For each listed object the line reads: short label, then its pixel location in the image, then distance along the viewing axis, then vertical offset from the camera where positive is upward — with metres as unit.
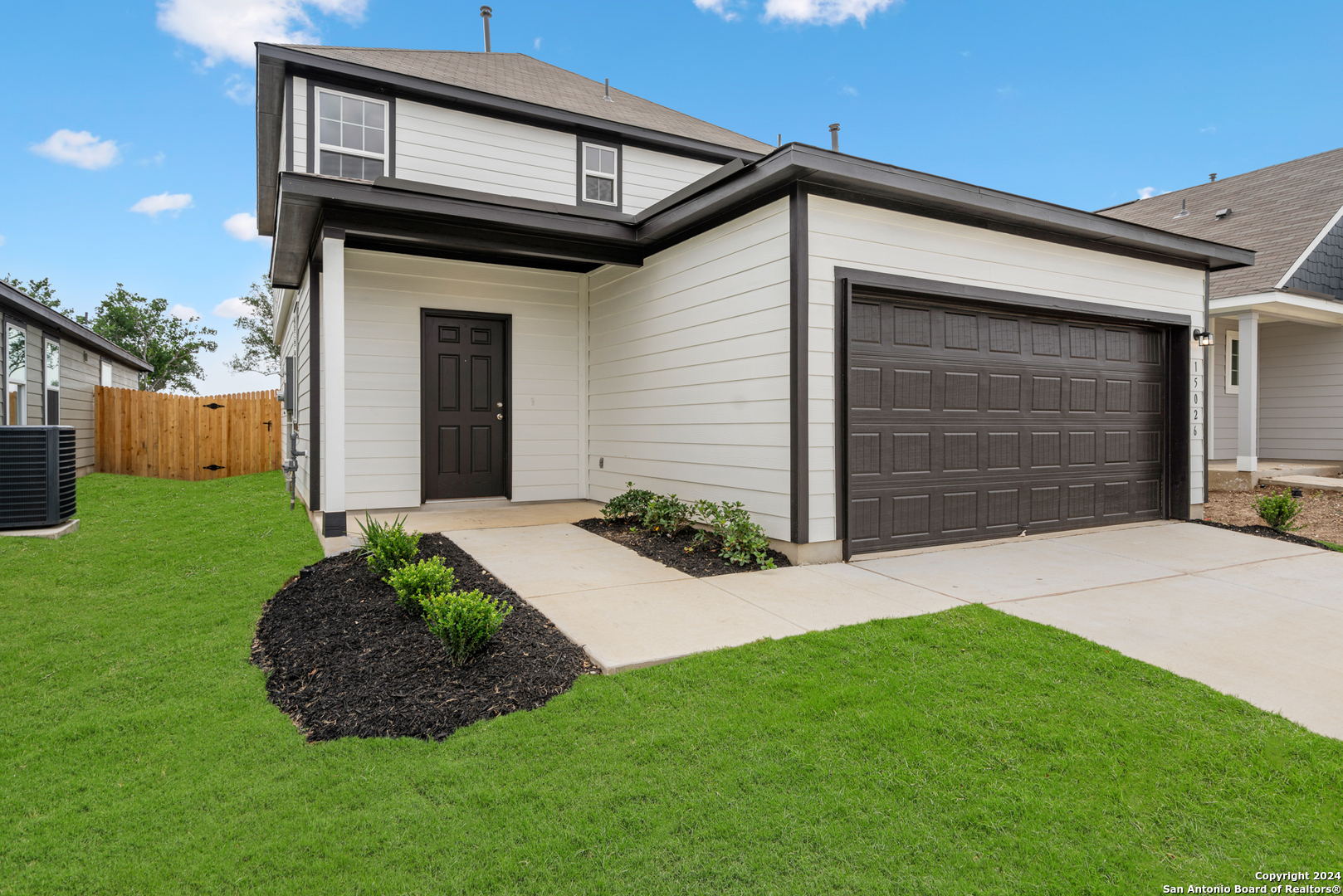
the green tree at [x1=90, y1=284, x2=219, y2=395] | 29.06 +4.61
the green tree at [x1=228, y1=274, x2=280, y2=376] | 26.67 +4.18
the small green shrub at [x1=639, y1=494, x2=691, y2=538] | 6.03 -0.71
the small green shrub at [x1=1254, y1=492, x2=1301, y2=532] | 6.92 -0.77
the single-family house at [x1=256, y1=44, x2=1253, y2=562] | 5.31 +1.11
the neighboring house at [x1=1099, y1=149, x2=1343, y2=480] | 10.10 +1.94
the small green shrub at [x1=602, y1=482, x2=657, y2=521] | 6.58 -0.66
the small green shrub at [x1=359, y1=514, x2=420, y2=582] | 4.61 -0.76
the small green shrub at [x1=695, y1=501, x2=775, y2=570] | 5.13 -0.78
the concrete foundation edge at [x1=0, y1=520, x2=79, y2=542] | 6.32 -0.89
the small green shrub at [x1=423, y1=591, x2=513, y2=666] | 3.19 -0.88
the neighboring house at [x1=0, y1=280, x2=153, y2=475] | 9.56 +1.21
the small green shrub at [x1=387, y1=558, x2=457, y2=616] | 3.85 -0.83
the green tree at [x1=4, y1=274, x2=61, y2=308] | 29.38 +6.62
